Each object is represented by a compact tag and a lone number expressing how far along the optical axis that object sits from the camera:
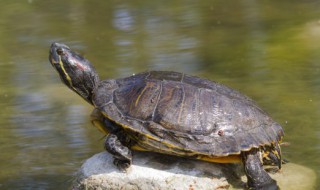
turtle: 9.26
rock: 9.35
